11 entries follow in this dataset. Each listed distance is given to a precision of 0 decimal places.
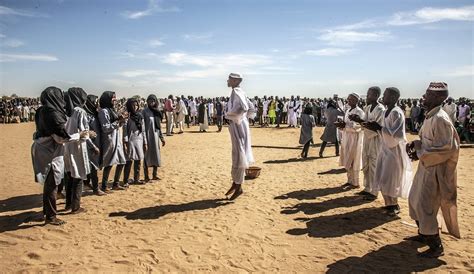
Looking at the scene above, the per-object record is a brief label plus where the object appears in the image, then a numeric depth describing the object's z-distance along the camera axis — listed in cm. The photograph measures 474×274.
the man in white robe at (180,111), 1939
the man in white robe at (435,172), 400
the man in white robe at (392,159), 532
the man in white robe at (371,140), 620
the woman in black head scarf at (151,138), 785
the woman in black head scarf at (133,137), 732
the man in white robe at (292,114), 2283
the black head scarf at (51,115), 471
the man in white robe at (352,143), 709
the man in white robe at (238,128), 628
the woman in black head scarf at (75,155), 536
